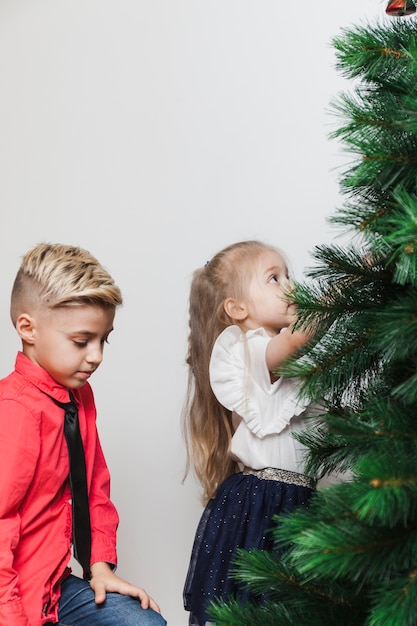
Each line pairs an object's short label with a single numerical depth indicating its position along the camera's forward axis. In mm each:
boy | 1374
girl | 1621
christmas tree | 820
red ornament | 1117
